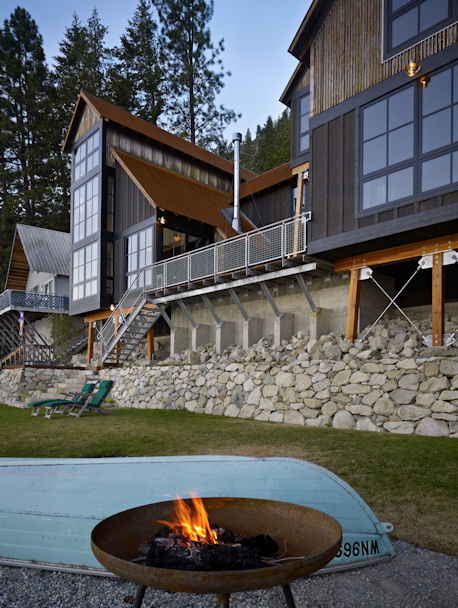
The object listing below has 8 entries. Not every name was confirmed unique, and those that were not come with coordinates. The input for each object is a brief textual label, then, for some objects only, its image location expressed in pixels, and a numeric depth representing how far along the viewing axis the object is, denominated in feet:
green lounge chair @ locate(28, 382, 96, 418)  40.14
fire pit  5.67
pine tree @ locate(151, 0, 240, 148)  109.70
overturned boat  10.45
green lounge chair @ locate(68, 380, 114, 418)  40.63
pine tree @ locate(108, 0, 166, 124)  115.55
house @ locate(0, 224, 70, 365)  89.71
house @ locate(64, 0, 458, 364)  33.04
